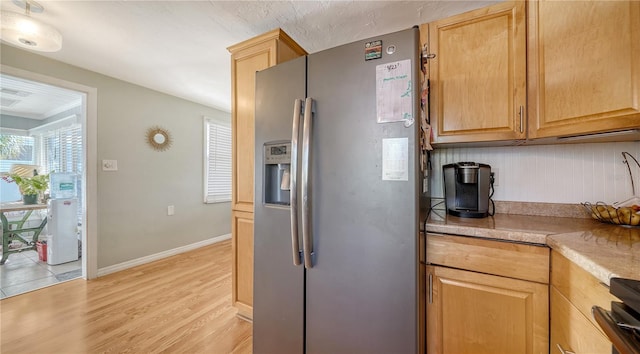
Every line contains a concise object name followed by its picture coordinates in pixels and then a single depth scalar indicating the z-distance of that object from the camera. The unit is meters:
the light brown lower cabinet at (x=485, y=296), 0.94
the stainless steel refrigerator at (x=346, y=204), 0.94
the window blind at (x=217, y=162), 3.71
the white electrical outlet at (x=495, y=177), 1.53
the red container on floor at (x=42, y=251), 3.00
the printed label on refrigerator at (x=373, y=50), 0.99
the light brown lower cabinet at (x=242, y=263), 1.81
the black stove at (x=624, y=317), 0.47
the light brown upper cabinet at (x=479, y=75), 1.23
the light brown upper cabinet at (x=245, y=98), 1.72
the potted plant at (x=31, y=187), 3.23
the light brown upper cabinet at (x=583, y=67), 0.93
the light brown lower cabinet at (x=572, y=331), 0.67
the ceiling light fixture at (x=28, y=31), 1.39
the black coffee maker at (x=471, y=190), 1.32
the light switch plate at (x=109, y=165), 2.58
